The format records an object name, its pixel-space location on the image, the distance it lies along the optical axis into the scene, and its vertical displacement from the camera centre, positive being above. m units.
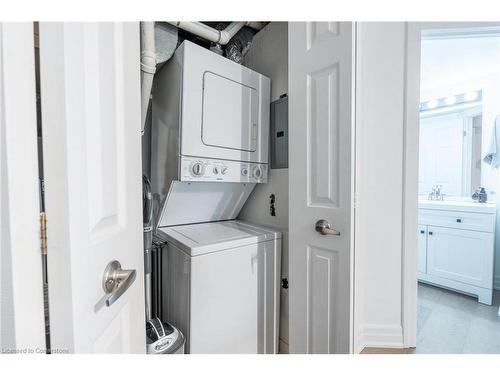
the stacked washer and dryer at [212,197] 1.36 -0.13
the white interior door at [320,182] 1.20 -0.01
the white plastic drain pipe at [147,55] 1.25 +0.68
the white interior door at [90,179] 0.49 +0.00
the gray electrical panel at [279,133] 1.72 +0.35
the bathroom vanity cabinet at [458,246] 2.31 -0.71
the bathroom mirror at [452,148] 2.91 +0.41
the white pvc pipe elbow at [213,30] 1.60 +1.07
